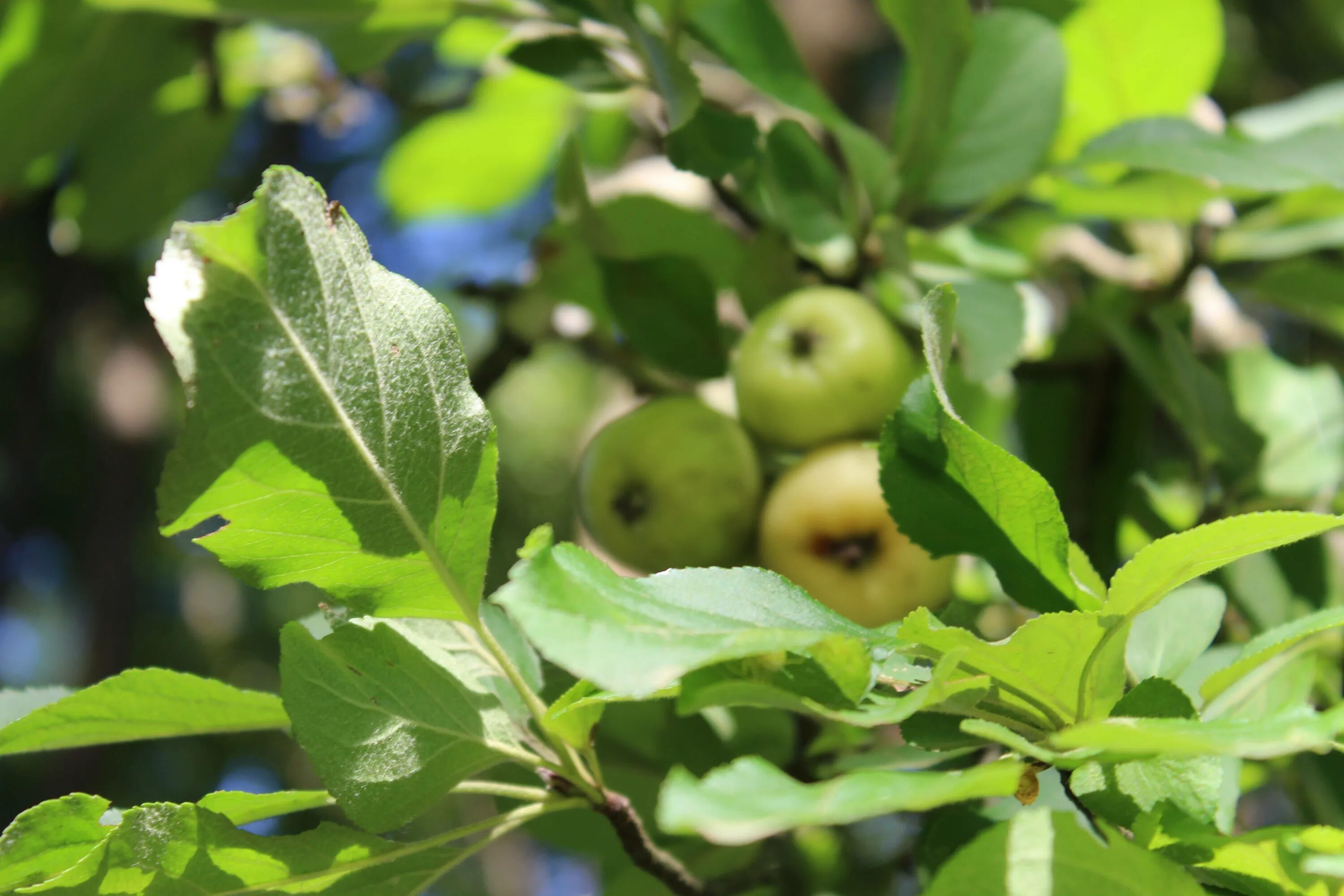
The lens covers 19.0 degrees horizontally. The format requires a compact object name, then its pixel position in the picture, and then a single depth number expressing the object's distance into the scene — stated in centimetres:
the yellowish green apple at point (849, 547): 86
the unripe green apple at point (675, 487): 88
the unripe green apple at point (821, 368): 87
